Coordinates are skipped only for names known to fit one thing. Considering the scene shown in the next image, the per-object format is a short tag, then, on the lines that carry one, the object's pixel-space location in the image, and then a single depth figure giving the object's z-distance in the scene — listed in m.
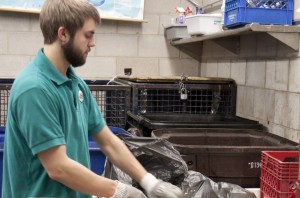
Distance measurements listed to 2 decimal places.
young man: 1.15
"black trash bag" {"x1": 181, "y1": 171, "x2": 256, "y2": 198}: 1.67
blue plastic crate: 2.11
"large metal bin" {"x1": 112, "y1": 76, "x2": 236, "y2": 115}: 2.86
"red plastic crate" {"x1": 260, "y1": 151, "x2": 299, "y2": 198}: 1.56
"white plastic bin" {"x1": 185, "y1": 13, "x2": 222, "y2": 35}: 2.73
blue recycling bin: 1.99
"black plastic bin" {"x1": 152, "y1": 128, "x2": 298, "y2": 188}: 1.91
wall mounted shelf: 2.06
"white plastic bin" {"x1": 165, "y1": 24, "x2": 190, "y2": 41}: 3.39
